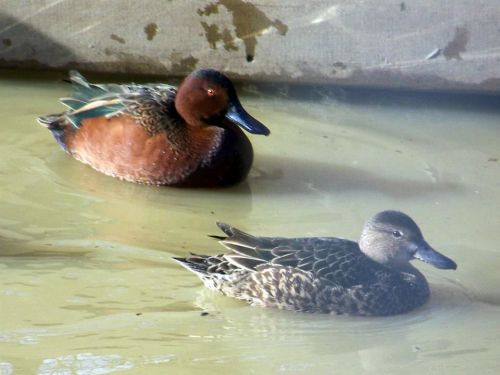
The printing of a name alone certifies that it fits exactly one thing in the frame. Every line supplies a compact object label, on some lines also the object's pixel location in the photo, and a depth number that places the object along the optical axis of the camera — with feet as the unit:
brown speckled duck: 29.37
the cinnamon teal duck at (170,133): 38.65
